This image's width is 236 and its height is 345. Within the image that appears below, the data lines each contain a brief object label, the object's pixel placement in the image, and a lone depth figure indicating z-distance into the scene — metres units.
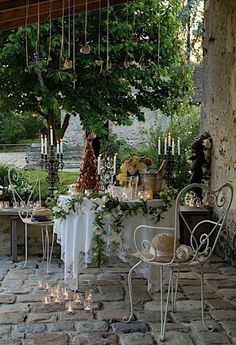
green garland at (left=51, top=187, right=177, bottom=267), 3.90
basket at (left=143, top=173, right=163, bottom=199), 4.21
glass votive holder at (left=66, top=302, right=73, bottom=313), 3.70
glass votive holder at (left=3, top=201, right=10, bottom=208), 5.65
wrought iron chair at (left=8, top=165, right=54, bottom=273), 4.89
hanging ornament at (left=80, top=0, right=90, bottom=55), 4.24
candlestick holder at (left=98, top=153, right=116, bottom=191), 5.15
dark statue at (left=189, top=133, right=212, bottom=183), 6.03
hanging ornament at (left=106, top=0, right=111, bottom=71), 5.56
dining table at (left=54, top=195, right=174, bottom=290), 3.95
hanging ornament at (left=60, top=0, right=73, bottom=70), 5.59
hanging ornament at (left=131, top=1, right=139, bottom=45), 5.68
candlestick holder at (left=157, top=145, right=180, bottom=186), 5.64
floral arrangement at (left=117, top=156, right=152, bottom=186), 4.18
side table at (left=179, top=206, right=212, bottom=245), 5.75
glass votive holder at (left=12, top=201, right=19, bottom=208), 5.40
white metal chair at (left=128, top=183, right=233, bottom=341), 3.24
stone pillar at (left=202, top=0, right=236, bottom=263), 5.38
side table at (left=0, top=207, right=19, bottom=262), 5.23
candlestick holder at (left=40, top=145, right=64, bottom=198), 5.49
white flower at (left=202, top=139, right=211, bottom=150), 6.01
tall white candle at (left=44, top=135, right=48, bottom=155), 5.26
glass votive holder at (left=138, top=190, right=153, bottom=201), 4.10
